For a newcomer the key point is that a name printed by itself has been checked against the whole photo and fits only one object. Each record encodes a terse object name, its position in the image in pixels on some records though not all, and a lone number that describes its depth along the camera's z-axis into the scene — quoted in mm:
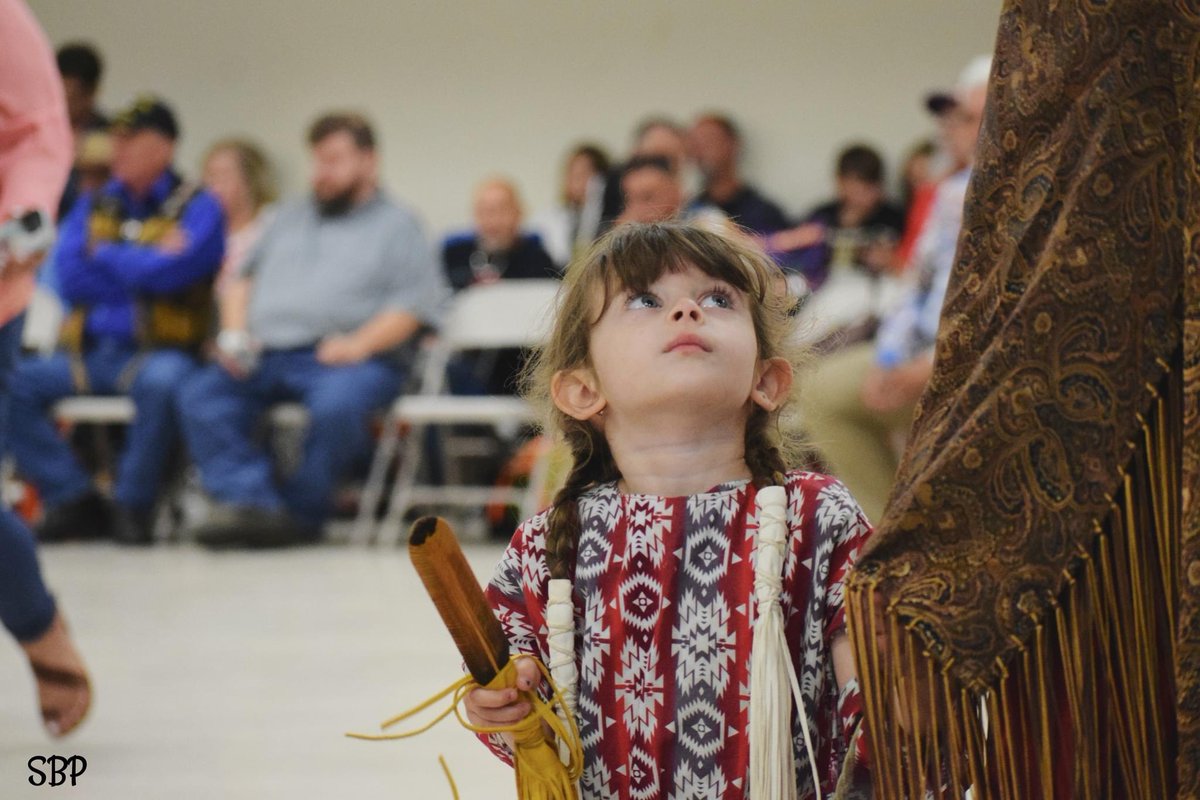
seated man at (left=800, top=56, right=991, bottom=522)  6711
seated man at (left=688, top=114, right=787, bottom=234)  13077
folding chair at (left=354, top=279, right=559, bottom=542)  10227
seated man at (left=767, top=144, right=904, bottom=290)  12016
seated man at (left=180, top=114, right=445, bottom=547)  10144
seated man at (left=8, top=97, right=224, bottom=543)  10588
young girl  2677
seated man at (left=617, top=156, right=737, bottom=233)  9136
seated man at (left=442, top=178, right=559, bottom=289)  11979
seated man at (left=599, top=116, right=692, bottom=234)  9565
